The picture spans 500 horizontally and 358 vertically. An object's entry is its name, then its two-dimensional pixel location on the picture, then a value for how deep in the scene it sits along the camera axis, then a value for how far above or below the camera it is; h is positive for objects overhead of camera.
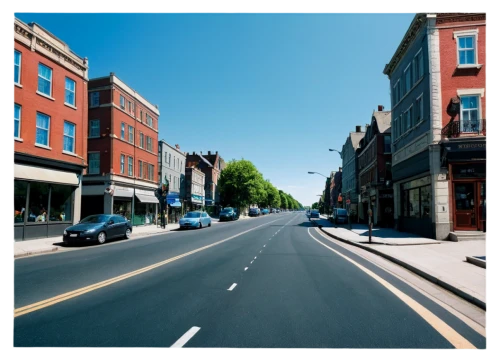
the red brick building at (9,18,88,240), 18.42 +4.31
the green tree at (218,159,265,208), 70.31 +4.13
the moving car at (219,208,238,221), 52.50 -1.86
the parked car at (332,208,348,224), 39.67 -1.48
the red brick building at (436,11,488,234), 17.31 +4.37
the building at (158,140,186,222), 43.47 +4.30
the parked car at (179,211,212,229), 31.23 -1.69
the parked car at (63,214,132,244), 16.47 -1.42
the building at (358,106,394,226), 34.47 +3.93
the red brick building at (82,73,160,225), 30.97 +4.74
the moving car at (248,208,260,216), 78.54 -2.08
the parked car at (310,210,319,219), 61.04 -2.11
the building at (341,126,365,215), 57.91 +7.01
